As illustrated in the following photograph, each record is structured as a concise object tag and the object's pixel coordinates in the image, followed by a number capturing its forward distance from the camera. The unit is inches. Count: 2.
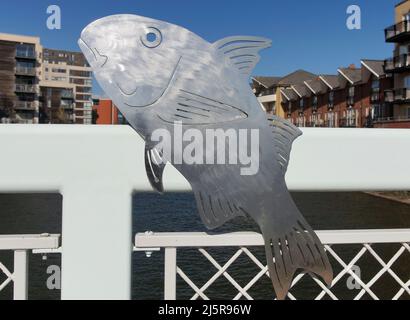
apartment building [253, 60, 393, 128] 1022.4
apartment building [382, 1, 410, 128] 796.6
